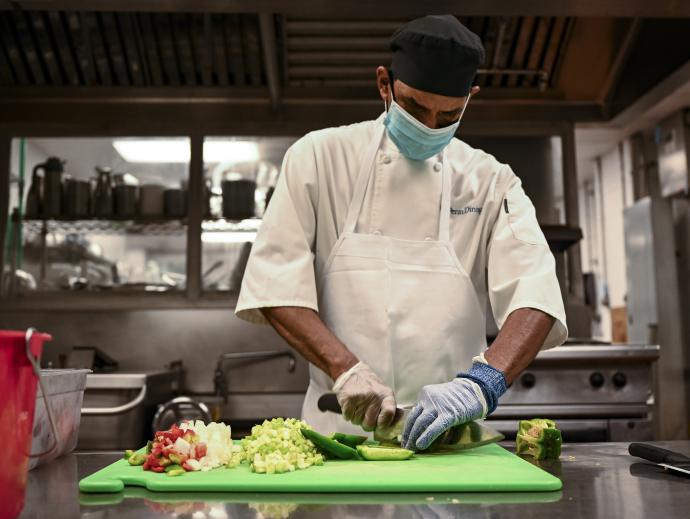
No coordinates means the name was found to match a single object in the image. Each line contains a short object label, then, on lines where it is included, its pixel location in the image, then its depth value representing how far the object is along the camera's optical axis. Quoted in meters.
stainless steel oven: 2.91
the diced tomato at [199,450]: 1.14
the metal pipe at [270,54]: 3.22
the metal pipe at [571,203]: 3.60
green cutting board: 1.01
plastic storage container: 1.20
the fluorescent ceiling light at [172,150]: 3.60
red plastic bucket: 0.82
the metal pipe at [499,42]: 3.44
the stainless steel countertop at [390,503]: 0.90
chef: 1.56
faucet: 3.42
